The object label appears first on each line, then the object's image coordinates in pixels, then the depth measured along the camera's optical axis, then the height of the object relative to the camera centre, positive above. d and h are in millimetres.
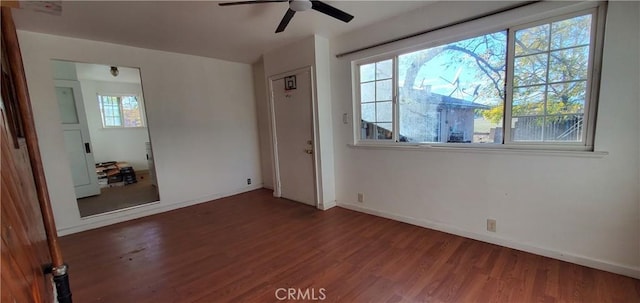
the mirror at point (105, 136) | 4434 -34
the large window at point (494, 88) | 1991 +260
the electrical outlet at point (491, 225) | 2458 -1065
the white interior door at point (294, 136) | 3662 -174
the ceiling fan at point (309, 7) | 2127 +1011
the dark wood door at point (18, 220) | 619 -263
